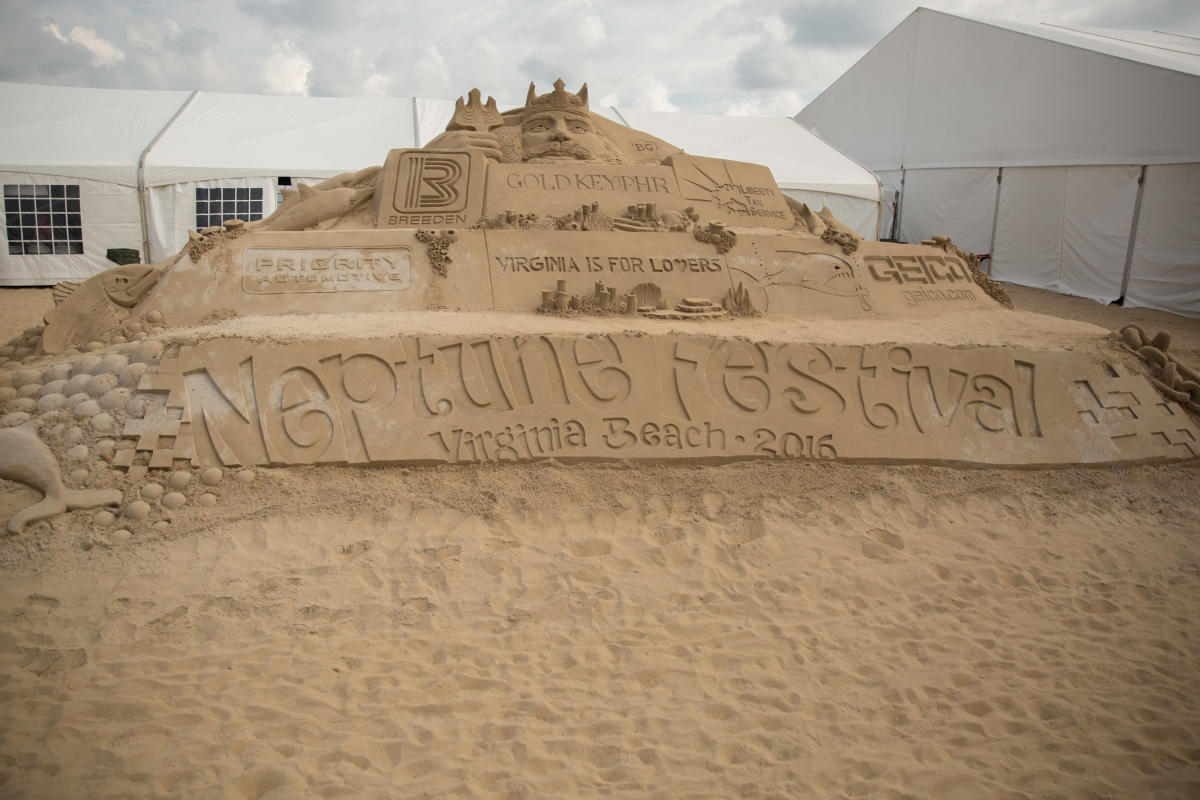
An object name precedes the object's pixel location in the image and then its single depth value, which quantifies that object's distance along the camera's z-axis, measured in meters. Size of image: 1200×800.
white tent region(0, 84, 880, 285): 9.76
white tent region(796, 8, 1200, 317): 9.50
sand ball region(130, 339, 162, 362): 4.04
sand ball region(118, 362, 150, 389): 3.94
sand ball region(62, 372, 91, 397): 4.01
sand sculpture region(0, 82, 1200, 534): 3.95
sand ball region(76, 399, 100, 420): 3.84
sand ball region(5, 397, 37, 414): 3.91
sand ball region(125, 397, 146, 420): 3.84
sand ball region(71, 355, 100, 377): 4.11
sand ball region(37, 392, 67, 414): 3.92
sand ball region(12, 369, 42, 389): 4.18
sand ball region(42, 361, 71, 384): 4.17
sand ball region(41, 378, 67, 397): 4.04
